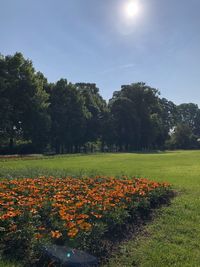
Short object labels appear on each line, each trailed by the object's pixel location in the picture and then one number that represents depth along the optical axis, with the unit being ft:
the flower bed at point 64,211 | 11.37
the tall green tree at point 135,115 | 164.43
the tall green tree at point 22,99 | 91.29
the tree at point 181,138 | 220.81
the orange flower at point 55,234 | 10.98
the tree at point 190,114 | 305.07
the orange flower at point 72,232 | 11.06
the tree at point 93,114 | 141.61
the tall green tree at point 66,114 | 117.68
